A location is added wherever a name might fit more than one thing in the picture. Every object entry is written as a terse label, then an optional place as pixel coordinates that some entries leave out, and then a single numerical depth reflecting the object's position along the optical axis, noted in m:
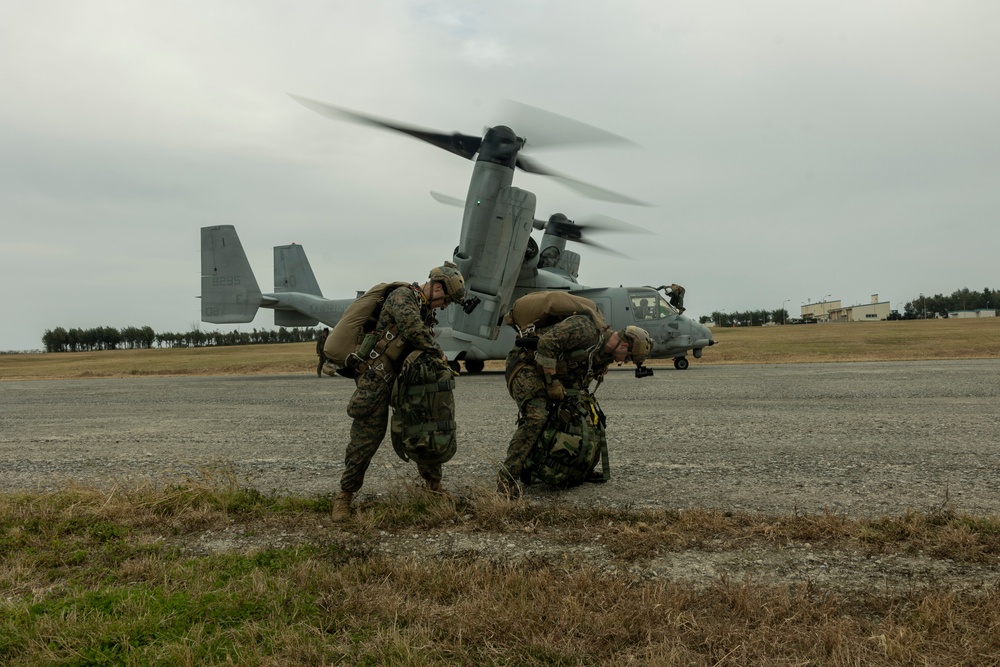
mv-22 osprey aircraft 16.88
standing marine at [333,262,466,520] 4.83
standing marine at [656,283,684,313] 20.52
